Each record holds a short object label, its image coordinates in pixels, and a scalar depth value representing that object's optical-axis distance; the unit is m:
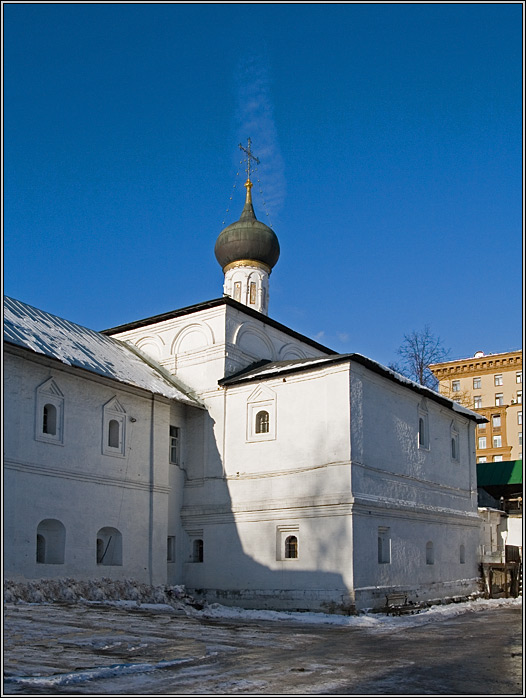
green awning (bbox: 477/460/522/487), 28.38
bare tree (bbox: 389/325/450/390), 36.03
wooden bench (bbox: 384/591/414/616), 17.69
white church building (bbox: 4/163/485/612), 16.73
